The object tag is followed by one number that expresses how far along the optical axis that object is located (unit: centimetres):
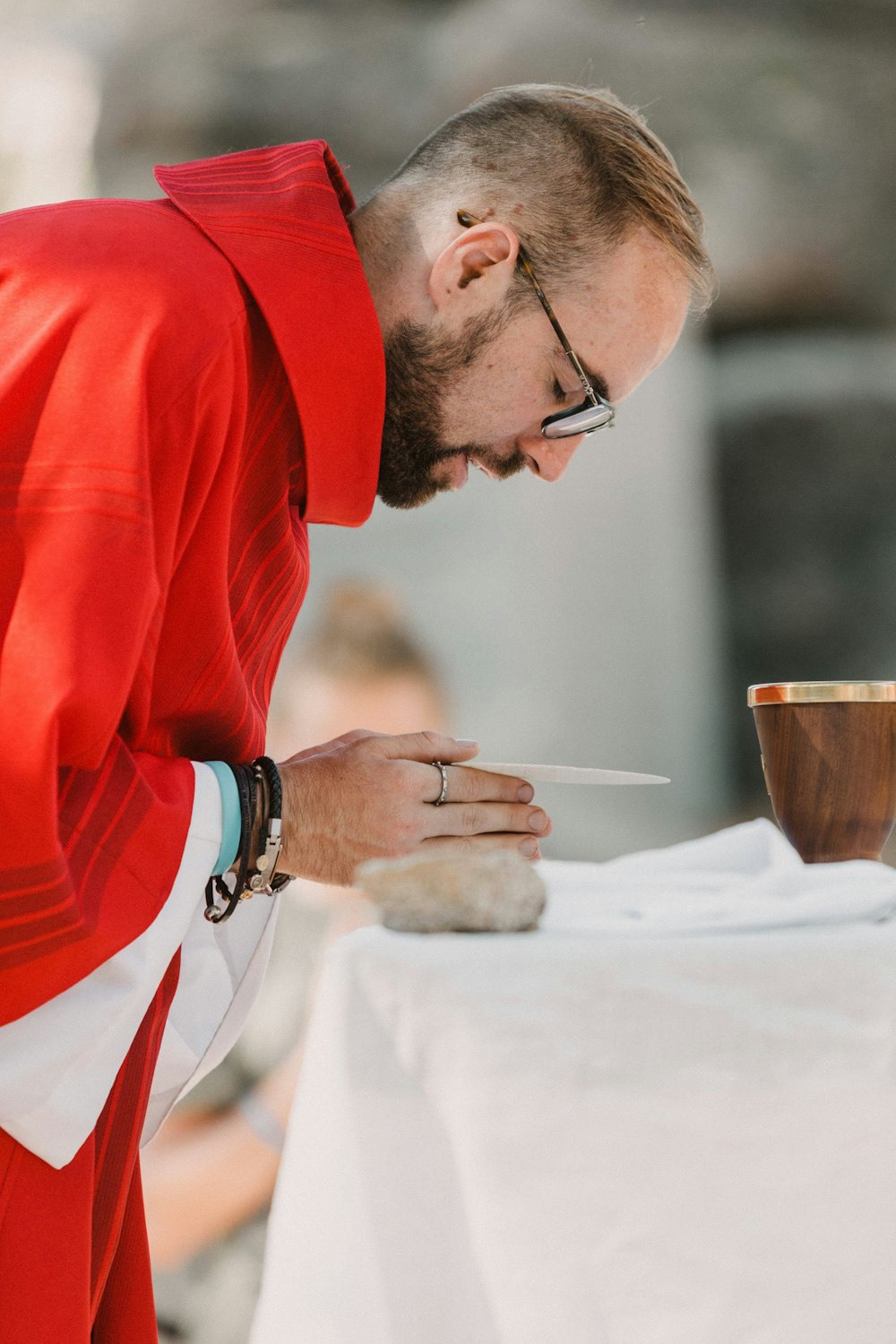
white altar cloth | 207
